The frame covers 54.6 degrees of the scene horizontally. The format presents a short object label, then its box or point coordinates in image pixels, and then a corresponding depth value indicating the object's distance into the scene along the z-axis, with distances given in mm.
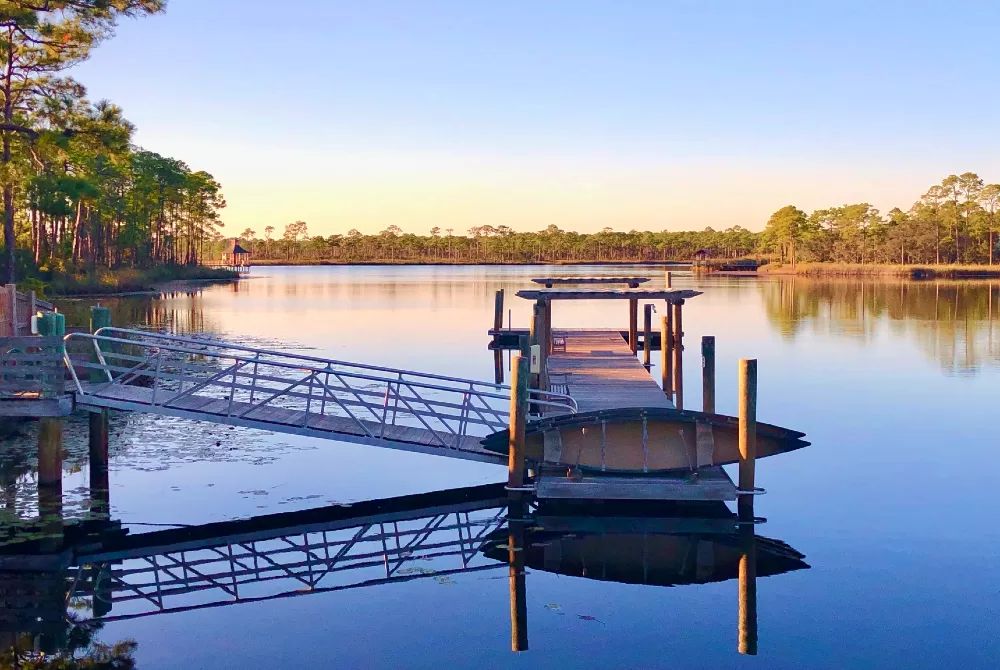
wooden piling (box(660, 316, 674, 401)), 23578
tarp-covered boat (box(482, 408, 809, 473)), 13430
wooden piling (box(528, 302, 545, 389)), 24781
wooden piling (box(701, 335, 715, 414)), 16266
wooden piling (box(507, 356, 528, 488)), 13312
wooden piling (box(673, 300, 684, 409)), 23062
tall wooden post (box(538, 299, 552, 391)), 22088
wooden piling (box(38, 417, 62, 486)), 13227
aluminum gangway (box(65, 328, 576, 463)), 13657
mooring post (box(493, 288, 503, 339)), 34156
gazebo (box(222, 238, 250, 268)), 135250
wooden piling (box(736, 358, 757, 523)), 13008
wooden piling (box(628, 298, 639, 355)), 31047
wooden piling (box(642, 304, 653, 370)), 31472
